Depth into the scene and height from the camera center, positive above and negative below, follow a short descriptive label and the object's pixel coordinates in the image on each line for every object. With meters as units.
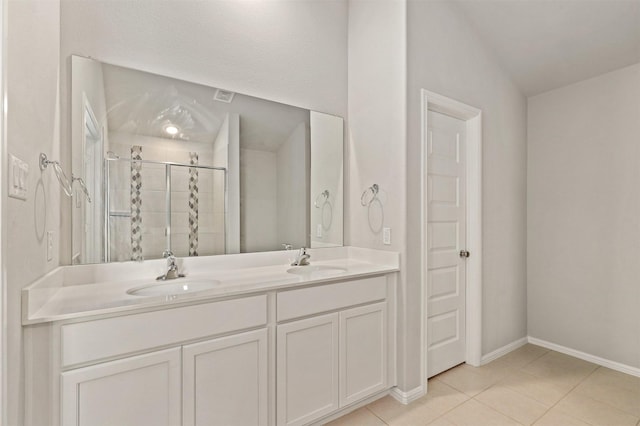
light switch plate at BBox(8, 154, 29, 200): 0.95 +0.12
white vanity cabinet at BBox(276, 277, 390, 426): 1.66 -0.79
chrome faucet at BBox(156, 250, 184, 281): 1.71 -0.31
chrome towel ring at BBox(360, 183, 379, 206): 2.29 +0.14
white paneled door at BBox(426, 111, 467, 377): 2.38 -0.22
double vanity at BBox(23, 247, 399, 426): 1.16 -0.59
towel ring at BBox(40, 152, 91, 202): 1.27 +0.17
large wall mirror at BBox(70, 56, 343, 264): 1.63 +0.28
